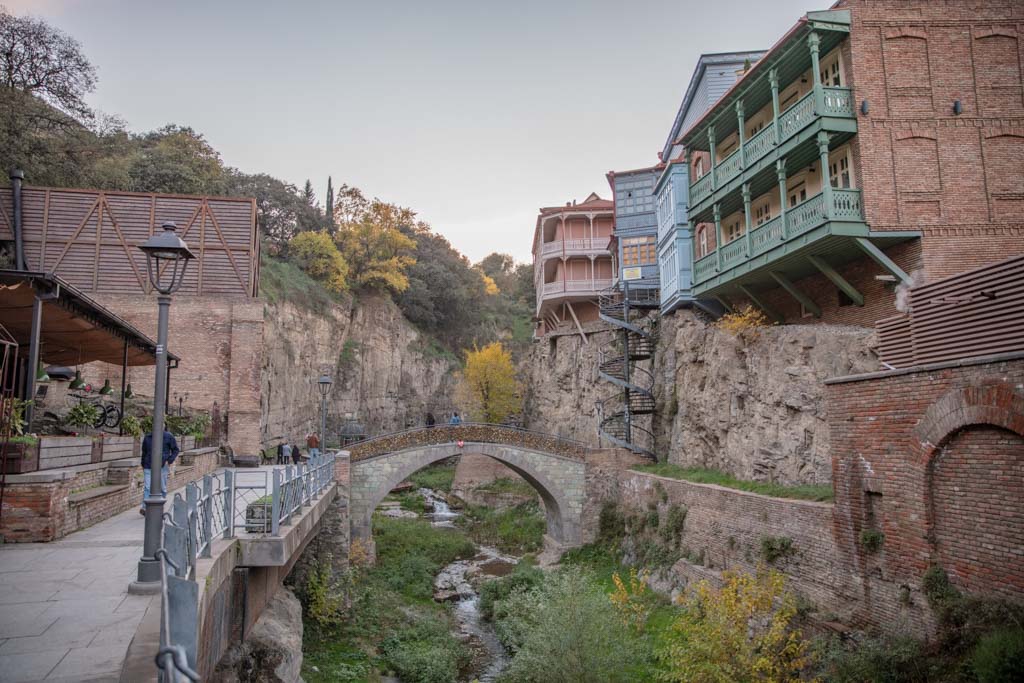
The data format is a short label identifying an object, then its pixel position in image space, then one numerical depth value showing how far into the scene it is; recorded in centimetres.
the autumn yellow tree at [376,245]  4462
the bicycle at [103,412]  1798
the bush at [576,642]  1303
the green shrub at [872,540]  1019
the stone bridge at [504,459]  2373
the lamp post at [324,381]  1917
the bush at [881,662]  867
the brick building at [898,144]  1468
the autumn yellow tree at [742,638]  1043
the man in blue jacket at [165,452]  1091
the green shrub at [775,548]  1267
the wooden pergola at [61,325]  1109
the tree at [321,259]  4188
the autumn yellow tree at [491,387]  4306
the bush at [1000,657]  711
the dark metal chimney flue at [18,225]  2475
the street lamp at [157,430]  704
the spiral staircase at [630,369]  2638
